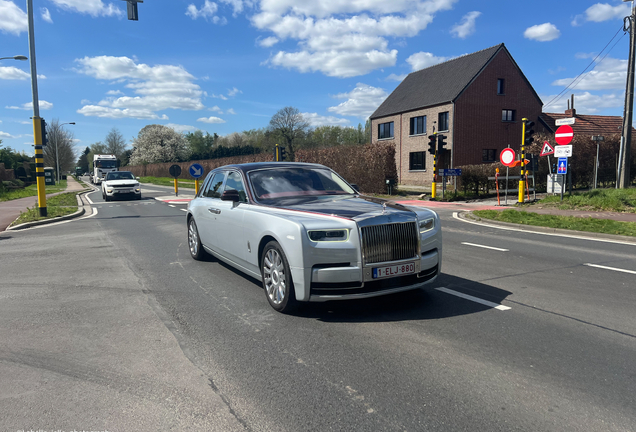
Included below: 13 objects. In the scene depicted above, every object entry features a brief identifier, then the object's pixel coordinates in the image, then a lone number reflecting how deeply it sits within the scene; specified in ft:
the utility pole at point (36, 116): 47.67
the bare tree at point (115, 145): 372.11
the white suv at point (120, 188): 82.07
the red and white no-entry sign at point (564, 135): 49.75
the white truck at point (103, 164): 173.06
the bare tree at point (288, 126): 234.38
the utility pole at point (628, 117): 61.41
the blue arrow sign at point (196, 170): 76.23
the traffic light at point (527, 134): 58.95
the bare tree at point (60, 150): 244.01
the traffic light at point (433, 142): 71.56
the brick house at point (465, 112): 111.04
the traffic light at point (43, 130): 48.62
